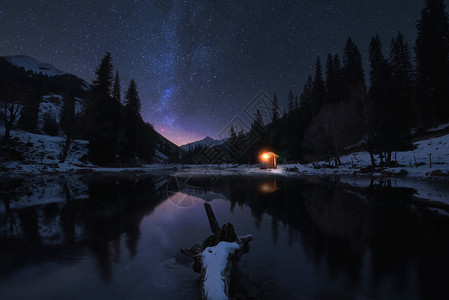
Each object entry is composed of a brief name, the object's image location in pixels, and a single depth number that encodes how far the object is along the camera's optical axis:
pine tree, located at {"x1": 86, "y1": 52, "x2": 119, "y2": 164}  33.03
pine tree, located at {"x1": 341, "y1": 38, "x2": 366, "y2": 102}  45.88
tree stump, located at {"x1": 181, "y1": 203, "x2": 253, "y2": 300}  2.65
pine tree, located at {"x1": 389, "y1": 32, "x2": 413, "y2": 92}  42.12
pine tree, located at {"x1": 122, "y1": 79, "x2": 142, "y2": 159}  46.47
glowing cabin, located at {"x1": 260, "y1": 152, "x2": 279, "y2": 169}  41.69
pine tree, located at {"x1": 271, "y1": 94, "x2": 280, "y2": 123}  72.94
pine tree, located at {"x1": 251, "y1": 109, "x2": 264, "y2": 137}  71.94
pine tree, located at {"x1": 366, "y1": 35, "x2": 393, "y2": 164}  25.22
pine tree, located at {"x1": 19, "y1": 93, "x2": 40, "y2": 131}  30.59
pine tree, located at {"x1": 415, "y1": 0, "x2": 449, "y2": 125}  30.00
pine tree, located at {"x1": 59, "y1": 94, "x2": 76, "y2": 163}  30.09
